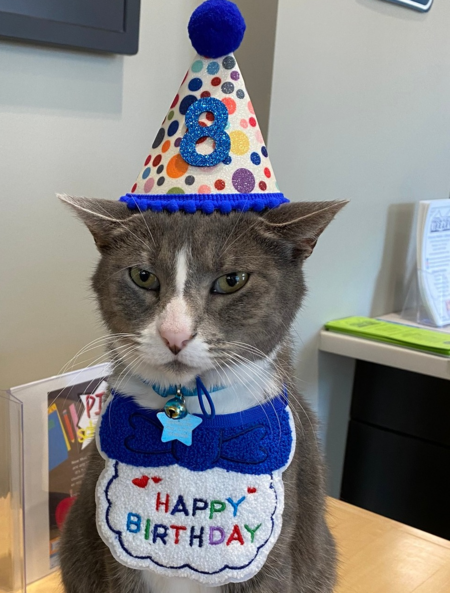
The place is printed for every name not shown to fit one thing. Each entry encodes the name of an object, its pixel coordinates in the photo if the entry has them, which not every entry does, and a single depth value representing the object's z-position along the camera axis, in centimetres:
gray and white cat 62
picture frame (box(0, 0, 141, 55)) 84
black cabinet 148
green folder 139
